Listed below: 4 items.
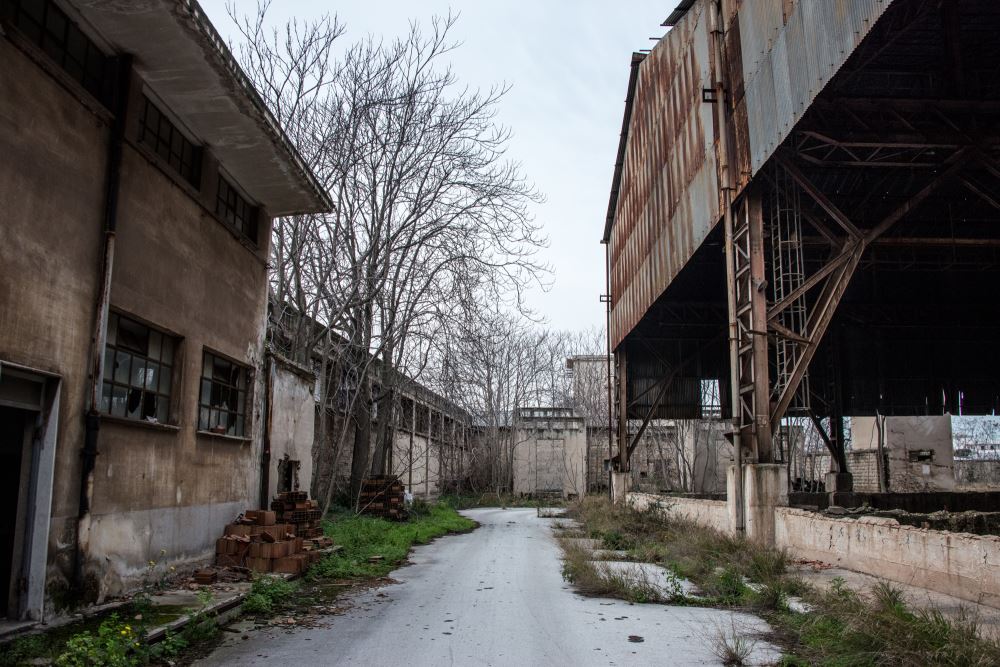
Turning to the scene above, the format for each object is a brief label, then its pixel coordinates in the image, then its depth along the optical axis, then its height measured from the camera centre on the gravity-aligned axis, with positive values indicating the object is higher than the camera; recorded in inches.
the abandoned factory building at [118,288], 254.4 +63.5
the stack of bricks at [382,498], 795.4 -60.2
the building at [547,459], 1728.6 -35.1
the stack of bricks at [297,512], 483.8 -46.6
